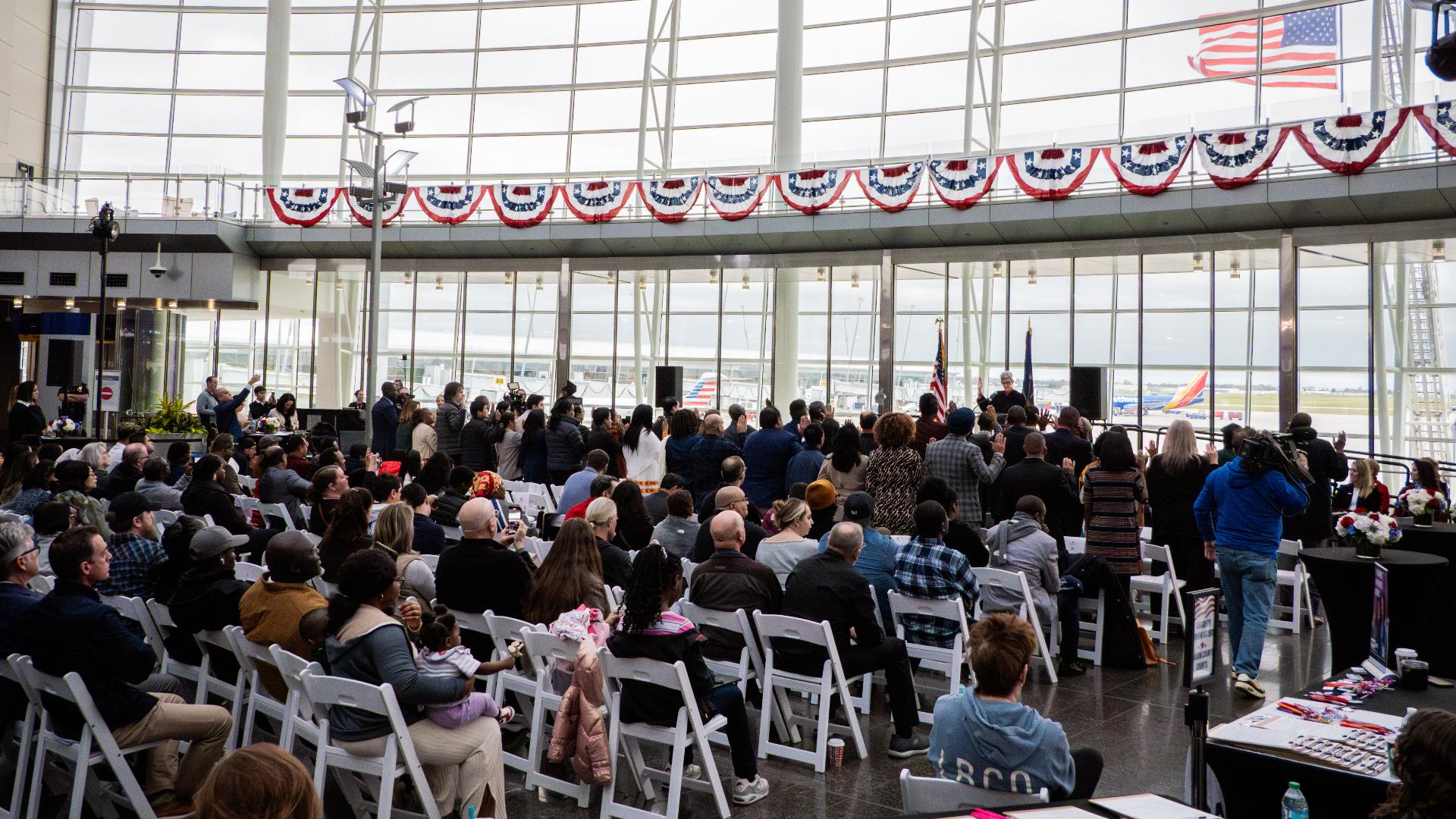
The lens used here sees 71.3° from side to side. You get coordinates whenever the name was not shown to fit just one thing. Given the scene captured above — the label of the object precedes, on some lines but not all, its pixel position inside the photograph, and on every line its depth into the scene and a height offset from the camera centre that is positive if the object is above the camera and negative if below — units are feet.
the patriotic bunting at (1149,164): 45.09 +12.85
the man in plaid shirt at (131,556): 17.42 -2.35
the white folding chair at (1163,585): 24.48 -3.32
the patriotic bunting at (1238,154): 42.52 +12.73
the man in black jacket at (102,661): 12.47 -2.98
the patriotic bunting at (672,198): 58.13 +13.62
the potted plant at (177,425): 48.55 -0.18
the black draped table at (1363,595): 16.97 -2.37
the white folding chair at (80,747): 12.34 -4.19
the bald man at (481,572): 16.85 -2.37
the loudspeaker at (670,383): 58.80 +3.08
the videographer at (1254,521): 19.84 -1.37
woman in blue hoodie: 10.07 -2.88
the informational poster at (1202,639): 12.48 -2.36
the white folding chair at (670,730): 13.34 -4.01
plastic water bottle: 9.61 -3.36
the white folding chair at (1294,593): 26.35 -3.74
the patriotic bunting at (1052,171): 47.42 +13.08
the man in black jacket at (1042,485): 24.29 -0.94
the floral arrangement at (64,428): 50.70 -0.49
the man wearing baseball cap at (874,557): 19.69 -2.26
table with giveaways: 10.62 -3.42
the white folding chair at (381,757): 11.59 -3.81
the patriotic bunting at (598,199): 59.72 +13.82
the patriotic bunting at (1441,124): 37.99 +12.51
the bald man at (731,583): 16.88 -2.43
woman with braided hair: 13.70 -2.76
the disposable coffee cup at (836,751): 16.29 -4.99
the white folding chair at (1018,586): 20.67 -2.88
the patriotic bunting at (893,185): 51.70 +13.16
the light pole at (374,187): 46.11 +11.50
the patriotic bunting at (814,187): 53.98 +13.56
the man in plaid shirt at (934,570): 18.35 -2.30
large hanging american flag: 53.67 +22.18
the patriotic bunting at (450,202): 62.75 +14.07
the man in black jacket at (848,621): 16.55 -2.95
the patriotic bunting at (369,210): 64.03 +13.78
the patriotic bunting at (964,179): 49.85 +13.11
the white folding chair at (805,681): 15.65 -3.92
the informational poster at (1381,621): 15.02 -2.49
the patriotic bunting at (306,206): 65.72 +14.13
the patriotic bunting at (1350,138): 39.93 +12.74
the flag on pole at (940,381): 43.43 +2.67
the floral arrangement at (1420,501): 19.60 -0.86
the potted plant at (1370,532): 16.78 -1.27
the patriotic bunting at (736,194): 56.44 +13.58
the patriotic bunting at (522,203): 61.05 +13.74
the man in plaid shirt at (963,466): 25.18 -0.54
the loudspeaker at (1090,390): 47.29 +2.69
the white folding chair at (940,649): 17.93 -3.43
